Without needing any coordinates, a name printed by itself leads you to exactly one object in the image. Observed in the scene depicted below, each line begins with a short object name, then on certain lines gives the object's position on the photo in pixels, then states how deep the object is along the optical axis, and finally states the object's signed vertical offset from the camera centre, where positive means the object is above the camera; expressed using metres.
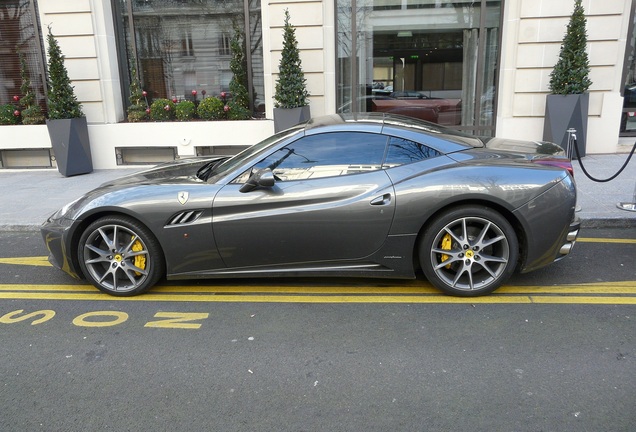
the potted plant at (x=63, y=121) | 9.52 -0.33
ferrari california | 3.98 -0.94
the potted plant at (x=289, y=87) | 9.42 +0.19
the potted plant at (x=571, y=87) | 9.03 +0.07
